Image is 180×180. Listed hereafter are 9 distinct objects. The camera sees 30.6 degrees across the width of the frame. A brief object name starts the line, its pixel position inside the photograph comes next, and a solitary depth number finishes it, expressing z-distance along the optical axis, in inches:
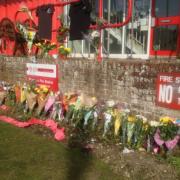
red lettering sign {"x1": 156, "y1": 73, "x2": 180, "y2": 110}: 214.7
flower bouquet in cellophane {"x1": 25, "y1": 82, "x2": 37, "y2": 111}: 293.4
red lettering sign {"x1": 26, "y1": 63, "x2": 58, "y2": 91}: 320.8
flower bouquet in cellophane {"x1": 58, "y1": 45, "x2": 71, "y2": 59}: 332.8
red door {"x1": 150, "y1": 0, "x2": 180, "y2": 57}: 298.7
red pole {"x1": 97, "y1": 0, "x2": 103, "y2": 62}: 288.7
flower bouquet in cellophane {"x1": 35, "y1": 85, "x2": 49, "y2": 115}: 285.7
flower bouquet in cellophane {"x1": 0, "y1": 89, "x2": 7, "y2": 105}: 332.5
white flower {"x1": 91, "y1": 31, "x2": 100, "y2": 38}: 304.9
